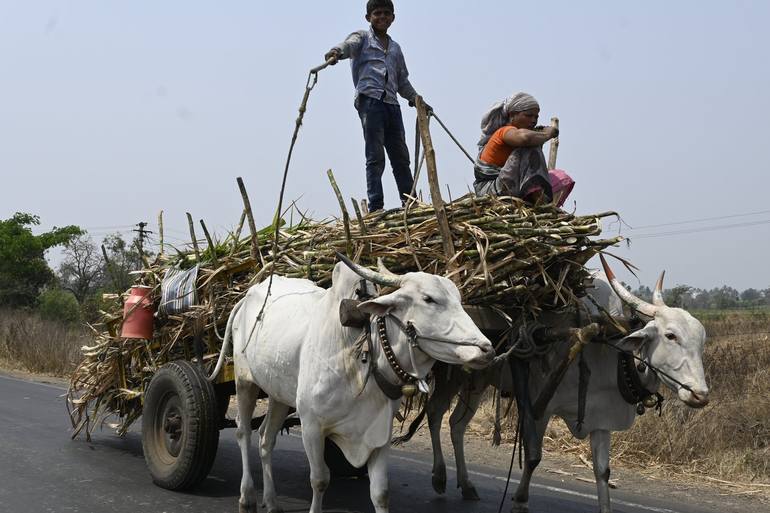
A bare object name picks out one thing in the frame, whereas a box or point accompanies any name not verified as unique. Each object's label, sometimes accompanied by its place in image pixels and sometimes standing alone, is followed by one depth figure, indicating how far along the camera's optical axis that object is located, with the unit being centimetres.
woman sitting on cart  565
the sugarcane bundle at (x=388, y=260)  500
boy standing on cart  711
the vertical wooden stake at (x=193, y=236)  679
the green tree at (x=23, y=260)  2669
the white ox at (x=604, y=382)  506
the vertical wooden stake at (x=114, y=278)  735
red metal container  666
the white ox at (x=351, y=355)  426
